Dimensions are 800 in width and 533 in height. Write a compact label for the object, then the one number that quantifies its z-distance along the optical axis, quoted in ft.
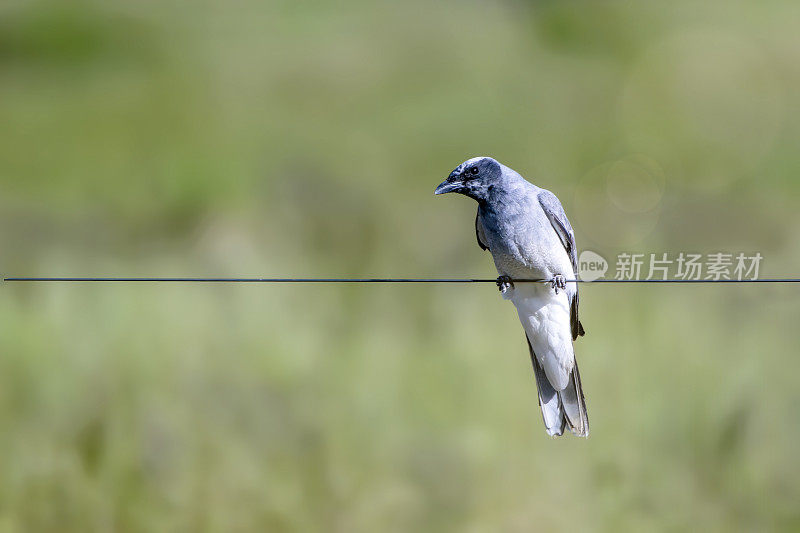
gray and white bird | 35.04
